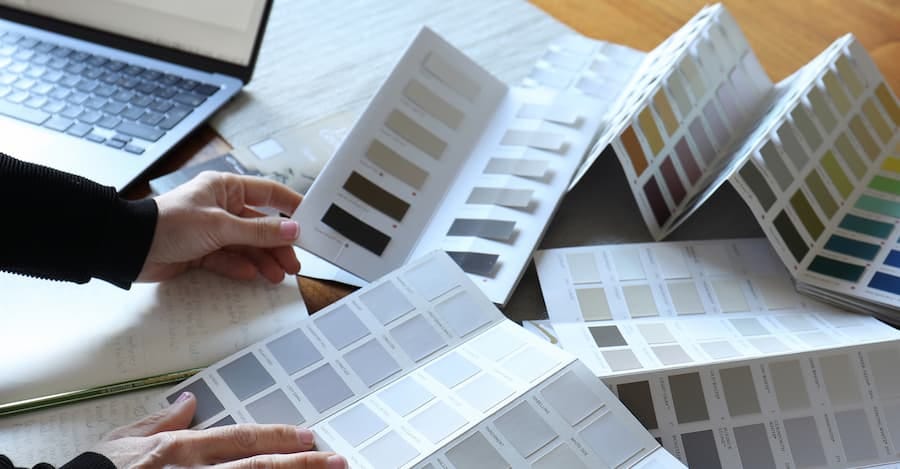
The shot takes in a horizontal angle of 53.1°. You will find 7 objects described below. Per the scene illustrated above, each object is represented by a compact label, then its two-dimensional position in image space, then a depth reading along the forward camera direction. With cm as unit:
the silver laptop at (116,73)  99
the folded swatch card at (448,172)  90
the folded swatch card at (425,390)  69
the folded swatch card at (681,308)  80
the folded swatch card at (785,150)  88
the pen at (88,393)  73
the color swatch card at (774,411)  74
